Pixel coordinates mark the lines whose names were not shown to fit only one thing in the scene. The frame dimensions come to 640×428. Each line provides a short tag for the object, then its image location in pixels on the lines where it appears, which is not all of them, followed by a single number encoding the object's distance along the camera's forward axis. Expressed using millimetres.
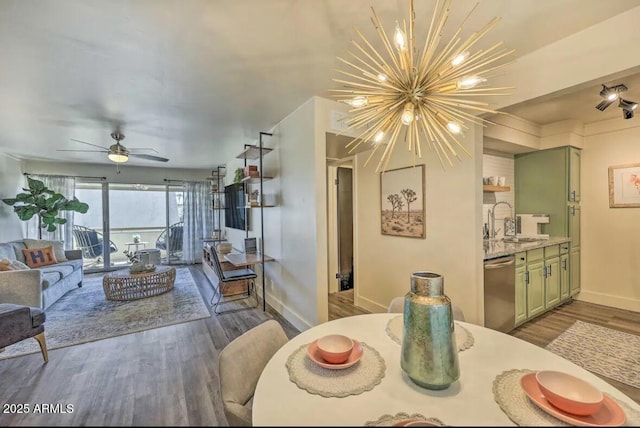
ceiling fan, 3699
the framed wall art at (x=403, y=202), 2857
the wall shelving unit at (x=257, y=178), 3602
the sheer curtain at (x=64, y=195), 5477
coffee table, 4035
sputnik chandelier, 1171
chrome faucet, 3674
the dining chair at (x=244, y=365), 1074
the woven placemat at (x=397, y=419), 837
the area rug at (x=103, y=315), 2881
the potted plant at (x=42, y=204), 4754
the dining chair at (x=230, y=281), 3650
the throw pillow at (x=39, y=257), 4320
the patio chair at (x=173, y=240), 6742
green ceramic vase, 970
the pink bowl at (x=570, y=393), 852
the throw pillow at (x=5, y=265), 3287
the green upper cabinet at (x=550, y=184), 3604
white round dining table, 844
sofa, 2973
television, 4599
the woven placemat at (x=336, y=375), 1010
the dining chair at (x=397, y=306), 1890
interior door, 4371
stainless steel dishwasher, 2555
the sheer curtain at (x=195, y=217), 6719
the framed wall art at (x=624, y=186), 3387
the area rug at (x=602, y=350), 2262
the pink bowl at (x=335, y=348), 1161
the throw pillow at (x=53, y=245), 4665
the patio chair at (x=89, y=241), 5887
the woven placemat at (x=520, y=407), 855
